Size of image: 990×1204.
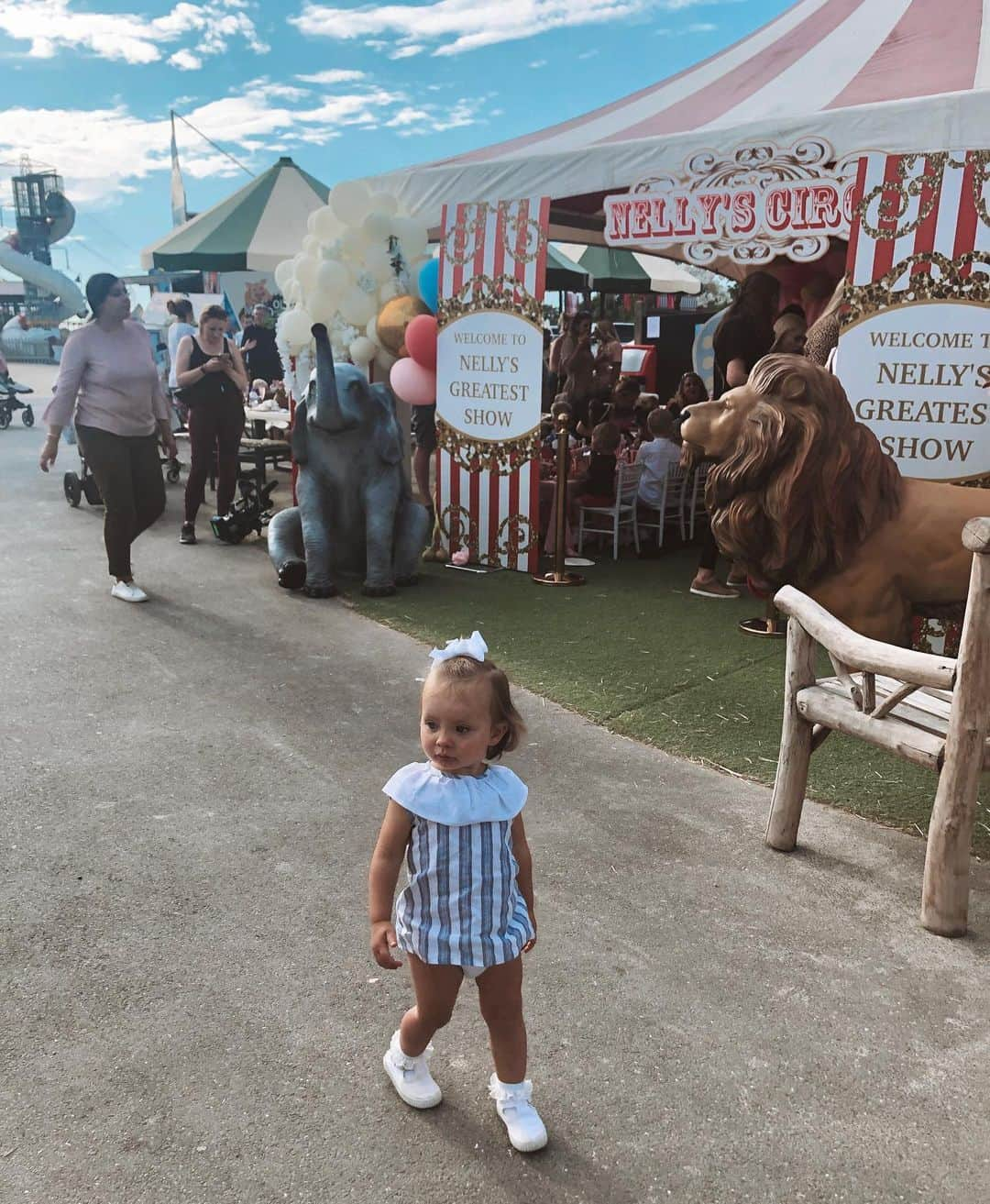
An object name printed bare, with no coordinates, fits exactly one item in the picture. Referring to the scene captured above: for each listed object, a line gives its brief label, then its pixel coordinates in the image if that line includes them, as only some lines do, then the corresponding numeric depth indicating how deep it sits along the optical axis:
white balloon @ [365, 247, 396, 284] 7.46
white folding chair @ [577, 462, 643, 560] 7.19
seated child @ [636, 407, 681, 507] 7.41
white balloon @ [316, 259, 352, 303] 7.32
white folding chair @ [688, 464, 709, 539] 7.65
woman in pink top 5.56
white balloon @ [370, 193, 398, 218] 7.33
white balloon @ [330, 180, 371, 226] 7.37
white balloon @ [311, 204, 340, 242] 7.53
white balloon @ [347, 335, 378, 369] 7.57
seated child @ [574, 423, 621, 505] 7.30
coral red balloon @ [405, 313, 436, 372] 7.04
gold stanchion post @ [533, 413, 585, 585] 6.48
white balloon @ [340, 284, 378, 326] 7.45
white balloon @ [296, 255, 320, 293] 7.44
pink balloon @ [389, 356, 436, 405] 7.19
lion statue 3.20
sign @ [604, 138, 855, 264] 5.13
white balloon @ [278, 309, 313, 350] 7.55
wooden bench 2.63
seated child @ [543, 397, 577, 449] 6.37
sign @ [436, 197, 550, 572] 6.48
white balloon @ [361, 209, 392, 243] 7.32
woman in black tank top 7.62
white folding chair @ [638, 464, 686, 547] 7.42
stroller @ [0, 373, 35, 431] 15.86
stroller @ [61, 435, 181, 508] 9.05
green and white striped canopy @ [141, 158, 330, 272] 12.19
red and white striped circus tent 4.81
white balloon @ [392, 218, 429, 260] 7.41
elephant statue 6.25
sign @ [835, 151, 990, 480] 4.62
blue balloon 7.32
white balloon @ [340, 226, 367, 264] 7.45
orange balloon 7.38
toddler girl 1.82
